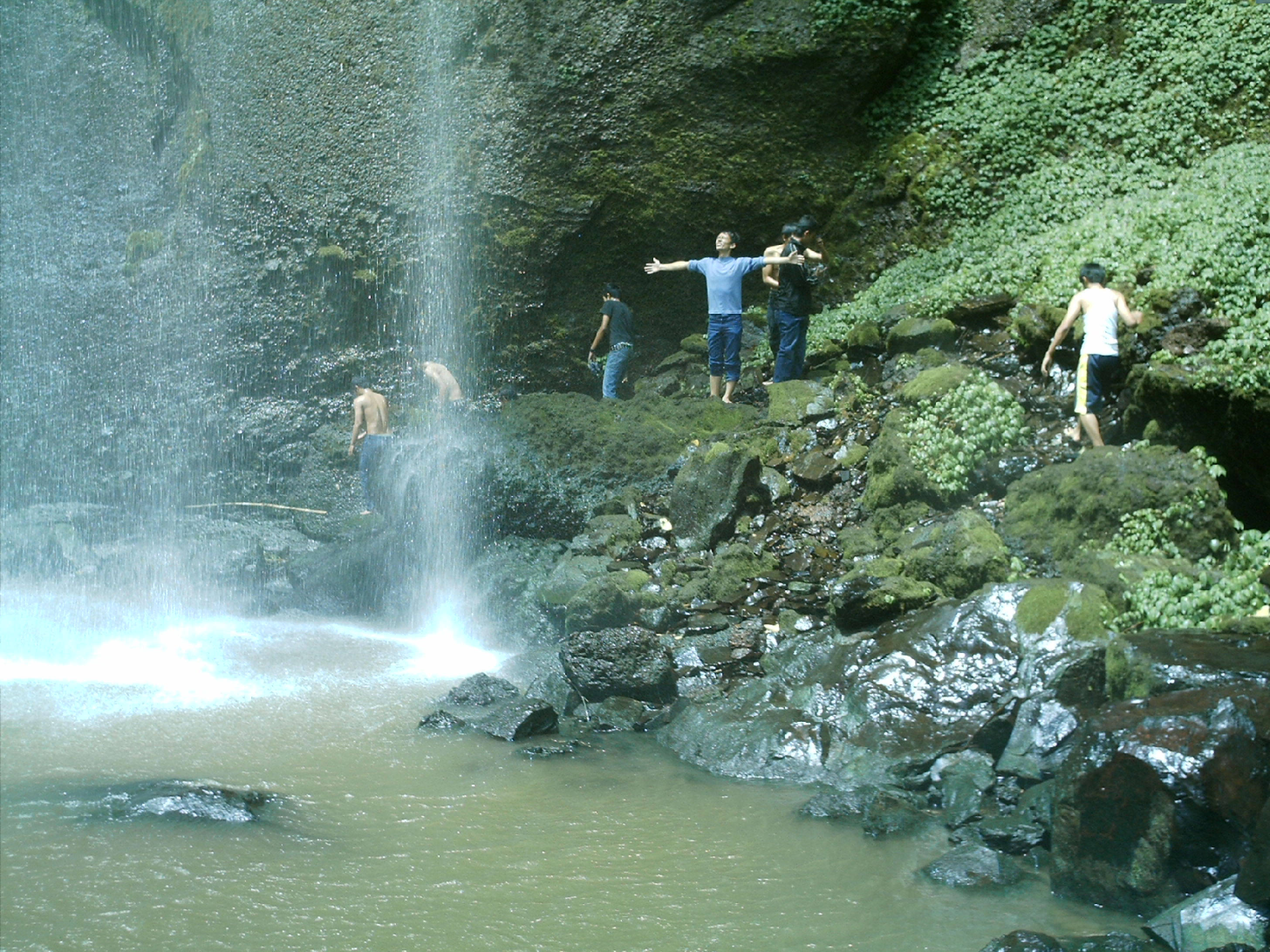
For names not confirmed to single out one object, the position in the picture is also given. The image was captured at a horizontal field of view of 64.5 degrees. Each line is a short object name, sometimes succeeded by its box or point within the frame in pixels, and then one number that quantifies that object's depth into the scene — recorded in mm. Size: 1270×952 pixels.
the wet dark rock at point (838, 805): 5059
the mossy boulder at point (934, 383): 8562
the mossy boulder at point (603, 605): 7848
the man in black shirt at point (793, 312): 10453
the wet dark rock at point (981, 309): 9695
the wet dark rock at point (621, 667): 6855
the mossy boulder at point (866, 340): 10445
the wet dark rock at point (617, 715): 6582
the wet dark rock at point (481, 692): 6824
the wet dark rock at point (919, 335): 9797
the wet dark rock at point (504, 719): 6309
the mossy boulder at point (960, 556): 6883
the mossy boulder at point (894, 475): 8039
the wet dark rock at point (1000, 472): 7891
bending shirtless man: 11484
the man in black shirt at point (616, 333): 11562
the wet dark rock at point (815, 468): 9000
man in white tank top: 7711
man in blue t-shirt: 10484
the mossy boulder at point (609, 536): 8961
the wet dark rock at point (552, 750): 6031
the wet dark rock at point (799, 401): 9898
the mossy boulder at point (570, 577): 8445
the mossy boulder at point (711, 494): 8727
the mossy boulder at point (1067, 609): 5887
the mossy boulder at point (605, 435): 10047
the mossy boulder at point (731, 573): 7977
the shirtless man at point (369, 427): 10812
